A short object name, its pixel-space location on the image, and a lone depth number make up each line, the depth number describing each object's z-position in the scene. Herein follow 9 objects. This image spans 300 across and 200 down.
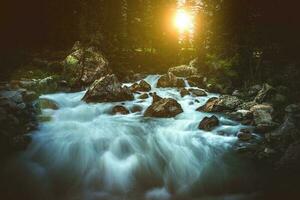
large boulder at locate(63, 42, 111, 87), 16.64
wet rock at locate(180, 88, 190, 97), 16.52
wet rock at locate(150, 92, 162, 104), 13.99
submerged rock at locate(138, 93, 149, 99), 15.13
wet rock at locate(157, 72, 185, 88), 18.61
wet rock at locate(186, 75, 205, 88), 19.03
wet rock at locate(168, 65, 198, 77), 21.15
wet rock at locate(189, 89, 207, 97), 16.48
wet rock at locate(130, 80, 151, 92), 16.45
